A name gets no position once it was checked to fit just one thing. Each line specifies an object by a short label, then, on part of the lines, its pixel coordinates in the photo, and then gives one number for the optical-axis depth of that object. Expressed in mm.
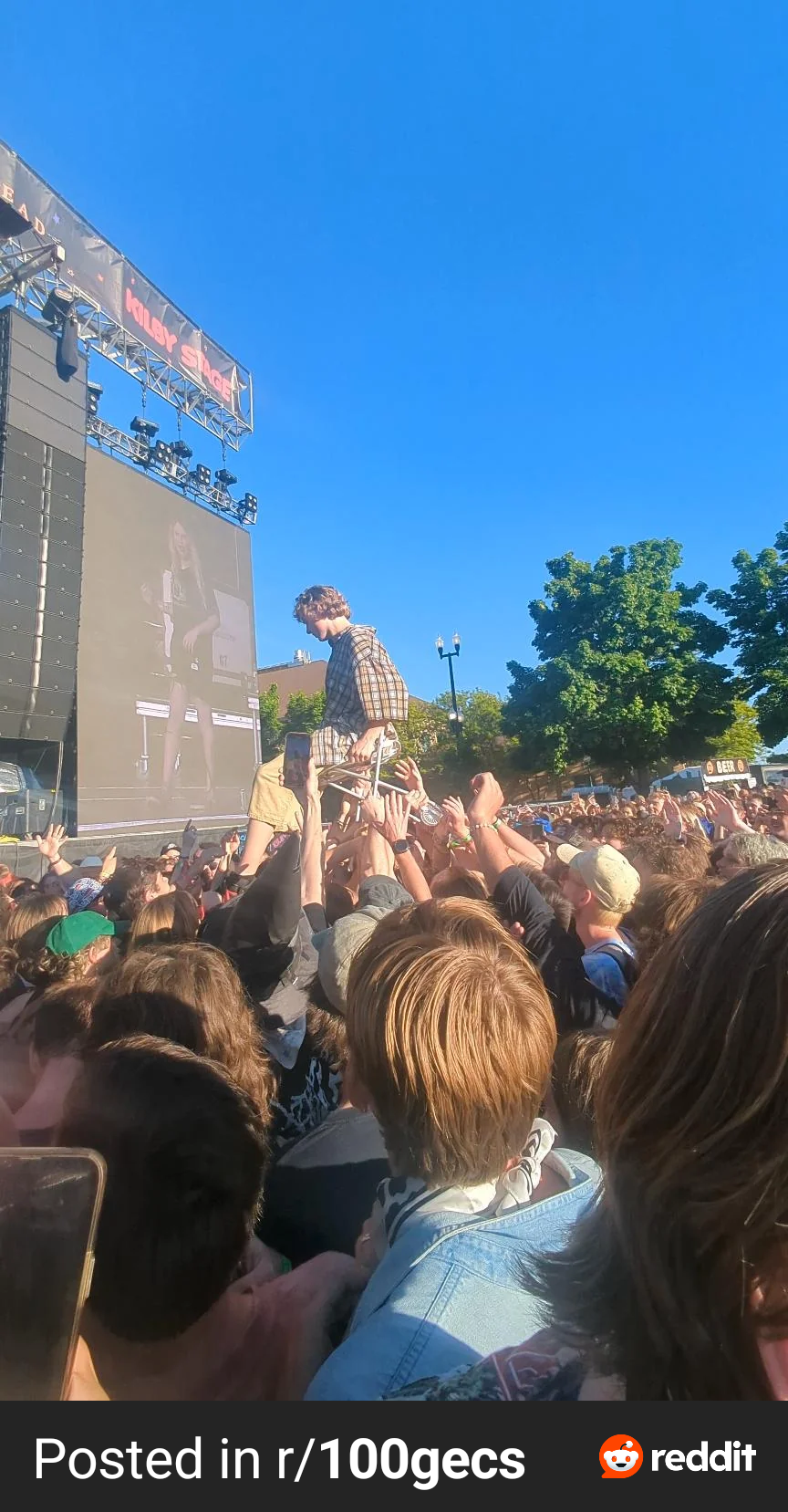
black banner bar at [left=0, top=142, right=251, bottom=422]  17438
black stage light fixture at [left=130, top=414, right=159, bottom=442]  21375
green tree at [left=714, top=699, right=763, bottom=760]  35531
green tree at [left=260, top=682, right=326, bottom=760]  35875
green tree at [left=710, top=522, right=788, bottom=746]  25420
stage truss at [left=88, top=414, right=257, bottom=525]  20500
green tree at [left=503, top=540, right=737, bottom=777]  27594
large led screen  17812
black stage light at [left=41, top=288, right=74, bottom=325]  16688
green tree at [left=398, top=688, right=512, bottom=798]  30078
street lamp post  21125
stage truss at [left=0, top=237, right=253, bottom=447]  16578
